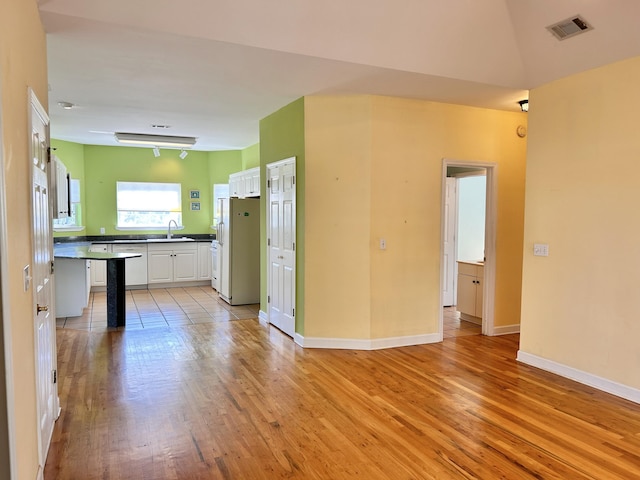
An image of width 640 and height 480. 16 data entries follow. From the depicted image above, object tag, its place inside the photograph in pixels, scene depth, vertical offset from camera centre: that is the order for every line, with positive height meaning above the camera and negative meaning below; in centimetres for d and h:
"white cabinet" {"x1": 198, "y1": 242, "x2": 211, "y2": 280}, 870 -88
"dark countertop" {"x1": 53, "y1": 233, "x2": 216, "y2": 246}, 791 -44
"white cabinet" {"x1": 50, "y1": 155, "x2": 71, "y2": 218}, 532 +28
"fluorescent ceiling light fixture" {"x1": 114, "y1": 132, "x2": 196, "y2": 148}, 696 +123
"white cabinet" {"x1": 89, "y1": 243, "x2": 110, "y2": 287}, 796 -99
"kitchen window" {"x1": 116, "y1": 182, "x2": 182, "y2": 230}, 869 +22
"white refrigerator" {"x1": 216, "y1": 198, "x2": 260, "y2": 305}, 682 -49
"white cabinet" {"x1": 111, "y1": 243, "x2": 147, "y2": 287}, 815 -91
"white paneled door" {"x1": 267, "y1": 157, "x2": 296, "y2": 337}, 495 -31
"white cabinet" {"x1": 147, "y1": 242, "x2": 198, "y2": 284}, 833 -89
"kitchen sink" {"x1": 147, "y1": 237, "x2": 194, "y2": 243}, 849 -46
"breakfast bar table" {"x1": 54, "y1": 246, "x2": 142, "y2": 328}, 545 -88
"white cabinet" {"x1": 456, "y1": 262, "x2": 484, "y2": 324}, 559 -94
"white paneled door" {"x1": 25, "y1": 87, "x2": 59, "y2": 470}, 234 -40
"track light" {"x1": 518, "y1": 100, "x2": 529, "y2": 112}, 478 +124
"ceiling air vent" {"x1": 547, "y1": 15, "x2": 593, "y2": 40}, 339 +150
